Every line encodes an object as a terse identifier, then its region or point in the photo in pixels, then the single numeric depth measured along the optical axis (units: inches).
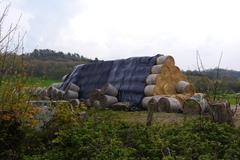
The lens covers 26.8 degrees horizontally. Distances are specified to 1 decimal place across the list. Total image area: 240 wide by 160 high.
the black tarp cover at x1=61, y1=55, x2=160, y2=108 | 652.4
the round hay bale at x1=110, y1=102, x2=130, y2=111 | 611.2
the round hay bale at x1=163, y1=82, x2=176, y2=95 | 641.0
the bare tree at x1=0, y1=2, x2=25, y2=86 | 338.3
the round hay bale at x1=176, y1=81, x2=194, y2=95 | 639.1
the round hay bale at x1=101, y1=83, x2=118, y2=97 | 637.9
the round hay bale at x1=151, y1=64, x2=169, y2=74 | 643.5
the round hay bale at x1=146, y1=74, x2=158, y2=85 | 632.4
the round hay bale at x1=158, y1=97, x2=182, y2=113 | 555.4
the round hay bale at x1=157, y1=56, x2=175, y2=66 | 653.9
